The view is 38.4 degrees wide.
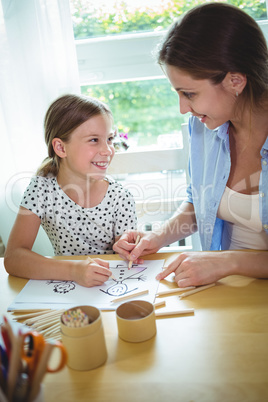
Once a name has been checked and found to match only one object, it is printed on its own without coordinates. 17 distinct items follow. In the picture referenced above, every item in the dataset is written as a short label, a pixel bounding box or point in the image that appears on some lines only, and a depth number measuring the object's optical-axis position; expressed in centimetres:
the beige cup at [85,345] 65
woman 98
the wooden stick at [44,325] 80
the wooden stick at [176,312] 82
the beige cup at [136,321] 73
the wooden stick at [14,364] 48
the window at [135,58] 190
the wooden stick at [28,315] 85
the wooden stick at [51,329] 78
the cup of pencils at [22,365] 48
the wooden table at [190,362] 61
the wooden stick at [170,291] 91
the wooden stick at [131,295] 90
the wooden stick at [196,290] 89
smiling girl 133
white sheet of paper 90
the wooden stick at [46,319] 82
